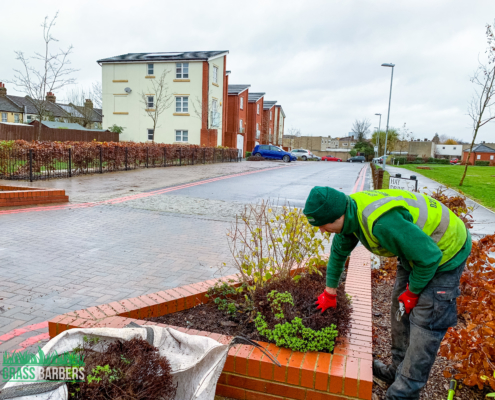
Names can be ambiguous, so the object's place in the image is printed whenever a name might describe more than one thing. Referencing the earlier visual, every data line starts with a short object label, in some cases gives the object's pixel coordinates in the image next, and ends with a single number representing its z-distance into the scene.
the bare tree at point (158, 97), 36.22
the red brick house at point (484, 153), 79.99
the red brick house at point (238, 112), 44.16
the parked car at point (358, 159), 61.44
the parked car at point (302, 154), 51.50
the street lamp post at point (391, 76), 26.86
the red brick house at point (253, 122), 50.59
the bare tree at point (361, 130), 83.50
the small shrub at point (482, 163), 65.06
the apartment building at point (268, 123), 55.62
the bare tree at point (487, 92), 15.82
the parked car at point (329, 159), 62.78
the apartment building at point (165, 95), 36.38
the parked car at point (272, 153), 39.84
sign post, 7.24
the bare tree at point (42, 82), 19.00
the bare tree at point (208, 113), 35.91
